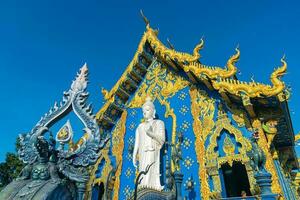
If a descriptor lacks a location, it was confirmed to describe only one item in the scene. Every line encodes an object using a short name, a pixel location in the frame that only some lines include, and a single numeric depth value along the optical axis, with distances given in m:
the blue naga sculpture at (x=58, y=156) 3.02
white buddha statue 6.85
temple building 3.52
